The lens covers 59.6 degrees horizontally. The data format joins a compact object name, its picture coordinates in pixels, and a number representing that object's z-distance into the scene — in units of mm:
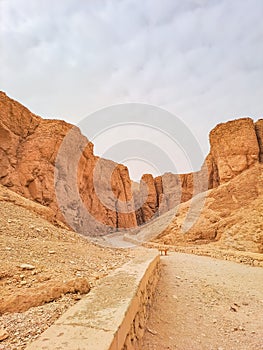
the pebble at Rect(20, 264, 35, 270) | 3944
